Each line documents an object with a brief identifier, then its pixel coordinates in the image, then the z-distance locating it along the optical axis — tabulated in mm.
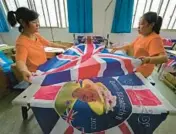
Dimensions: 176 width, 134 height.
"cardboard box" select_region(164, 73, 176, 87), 2844
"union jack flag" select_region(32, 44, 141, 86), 1141
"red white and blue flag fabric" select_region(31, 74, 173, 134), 898
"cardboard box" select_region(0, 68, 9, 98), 2406
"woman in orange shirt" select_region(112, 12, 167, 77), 1377
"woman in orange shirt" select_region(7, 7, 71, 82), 1400
